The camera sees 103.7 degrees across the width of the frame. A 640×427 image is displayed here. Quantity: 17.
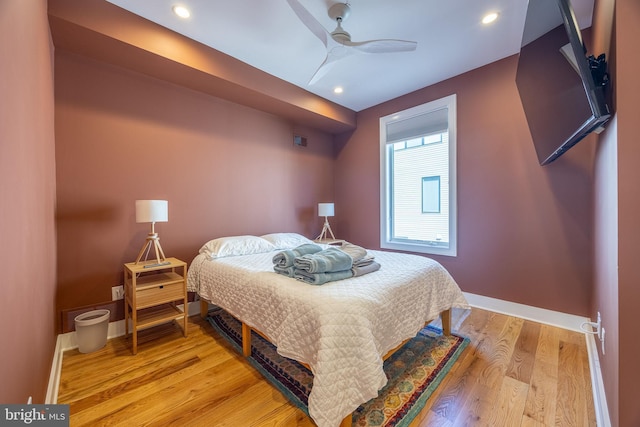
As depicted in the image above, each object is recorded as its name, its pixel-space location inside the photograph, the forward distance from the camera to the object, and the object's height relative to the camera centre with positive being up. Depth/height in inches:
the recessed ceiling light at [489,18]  79.4 +61.6
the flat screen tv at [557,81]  45.9 +28.9
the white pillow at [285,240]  117.7 -14.4
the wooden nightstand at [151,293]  79.4 -27.3
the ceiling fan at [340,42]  70.6 +52.3
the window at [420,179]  119.3 +16.3
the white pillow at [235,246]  99.3 -15.0
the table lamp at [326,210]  146.3 +0.0
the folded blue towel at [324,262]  63.9 -13.7
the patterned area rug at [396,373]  55.0 -44.1
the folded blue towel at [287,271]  69.4 -17.1
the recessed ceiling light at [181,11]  75.8 +61.3
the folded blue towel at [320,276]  63.1 -17.4
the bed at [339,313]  46.6 -24.9
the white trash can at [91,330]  77.6 -37.6
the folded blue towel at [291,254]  71.1 -13.0
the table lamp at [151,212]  81.8 -0.5
